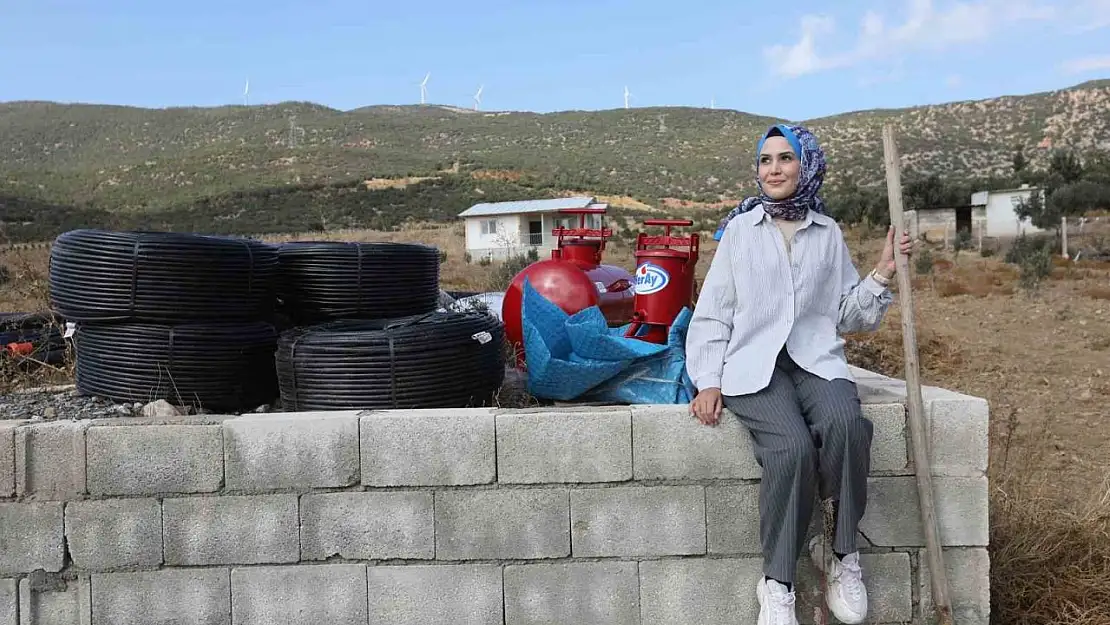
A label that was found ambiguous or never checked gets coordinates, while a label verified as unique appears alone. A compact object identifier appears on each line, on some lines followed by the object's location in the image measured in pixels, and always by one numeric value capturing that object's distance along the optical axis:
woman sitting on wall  3.08
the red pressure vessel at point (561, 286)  5.06
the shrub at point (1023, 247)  21.12
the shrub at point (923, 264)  19.67
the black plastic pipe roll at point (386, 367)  3.70
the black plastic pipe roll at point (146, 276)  3.87
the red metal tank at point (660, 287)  4.42
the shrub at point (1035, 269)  16.02
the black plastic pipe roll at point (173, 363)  3.93
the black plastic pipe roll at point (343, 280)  4.39
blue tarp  3.72
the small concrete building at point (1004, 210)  30.25
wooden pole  3.16
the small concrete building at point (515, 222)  34.28
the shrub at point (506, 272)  15.09
